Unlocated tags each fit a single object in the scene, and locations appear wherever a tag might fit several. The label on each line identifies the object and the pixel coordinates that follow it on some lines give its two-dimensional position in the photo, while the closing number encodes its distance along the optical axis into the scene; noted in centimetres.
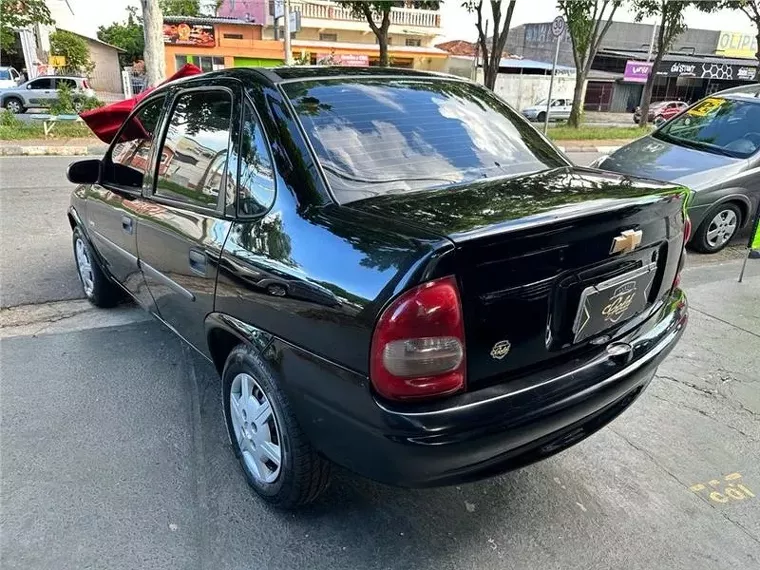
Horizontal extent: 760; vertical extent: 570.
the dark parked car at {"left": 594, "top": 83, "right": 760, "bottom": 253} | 593
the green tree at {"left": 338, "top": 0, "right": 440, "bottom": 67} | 1920
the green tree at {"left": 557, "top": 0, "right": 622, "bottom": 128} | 1972
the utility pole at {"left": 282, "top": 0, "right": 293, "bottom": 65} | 2013
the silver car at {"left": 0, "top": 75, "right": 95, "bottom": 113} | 2319
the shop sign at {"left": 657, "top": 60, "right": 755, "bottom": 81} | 3950
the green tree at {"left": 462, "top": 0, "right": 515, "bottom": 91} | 1889
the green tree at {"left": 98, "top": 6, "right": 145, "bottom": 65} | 5800
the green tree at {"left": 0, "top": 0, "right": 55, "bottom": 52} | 1619
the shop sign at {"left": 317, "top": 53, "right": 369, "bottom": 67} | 3297
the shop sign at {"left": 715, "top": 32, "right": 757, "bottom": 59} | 4512
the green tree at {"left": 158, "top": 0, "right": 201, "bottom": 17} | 6094
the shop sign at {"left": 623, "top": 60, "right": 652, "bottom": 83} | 4011
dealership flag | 462
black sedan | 178
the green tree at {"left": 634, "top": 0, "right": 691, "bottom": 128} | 2189
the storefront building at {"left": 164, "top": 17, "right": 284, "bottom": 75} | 3381
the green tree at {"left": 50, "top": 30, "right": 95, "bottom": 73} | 3675
